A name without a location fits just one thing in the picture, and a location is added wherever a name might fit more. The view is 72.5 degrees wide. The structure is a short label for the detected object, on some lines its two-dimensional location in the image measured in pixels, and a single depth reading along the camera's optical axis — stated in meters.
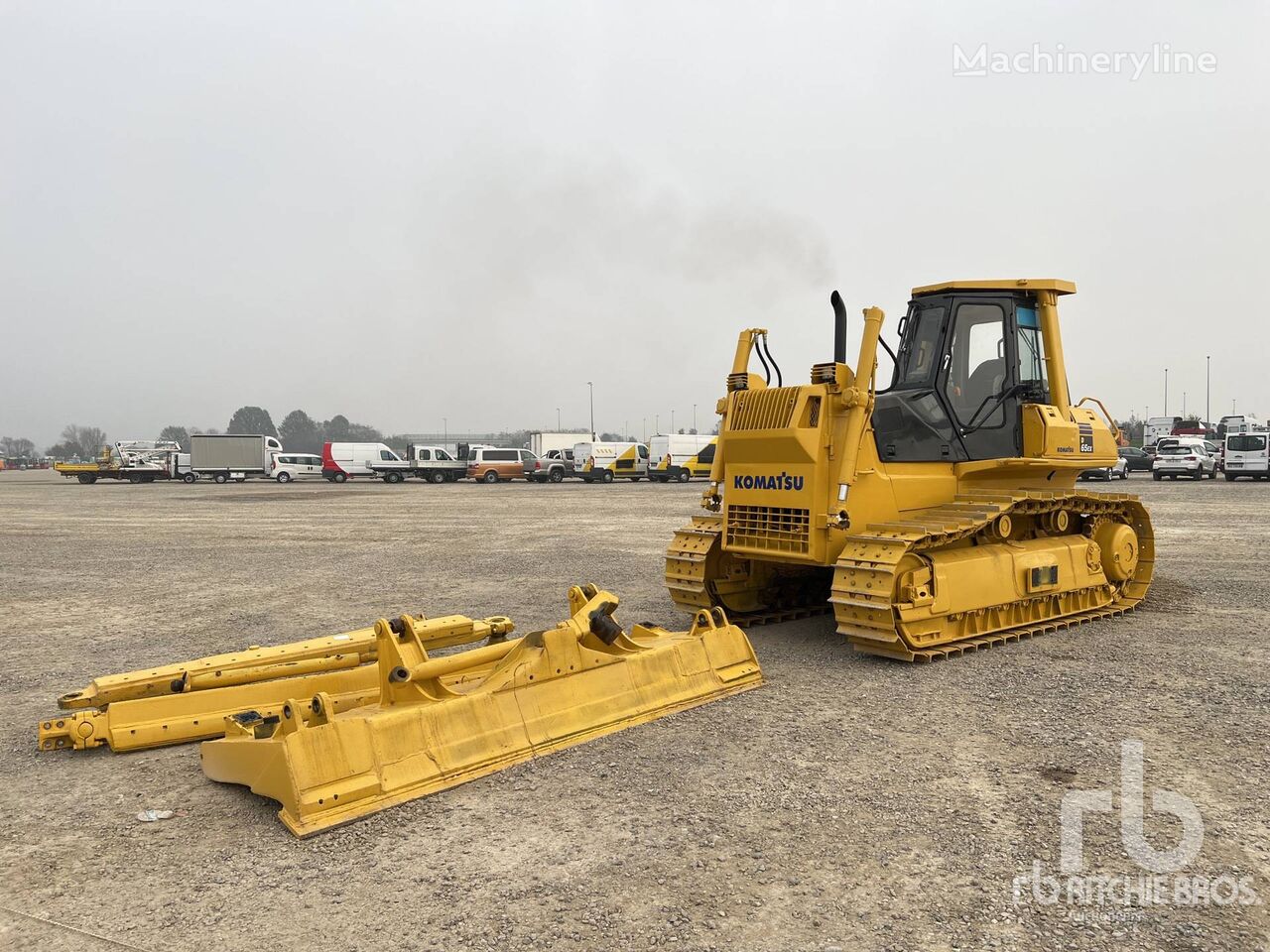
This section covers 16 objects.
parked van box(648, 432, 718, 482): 44.38
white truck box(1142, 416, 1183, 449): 62.19
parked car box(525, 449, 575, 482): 47.53
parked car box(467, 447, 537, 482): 47.69
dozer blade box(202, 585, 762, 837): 4.28
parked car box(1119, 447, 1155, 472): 46.94
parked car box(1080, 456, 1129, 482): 39.51
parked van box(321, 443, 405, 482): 51.56
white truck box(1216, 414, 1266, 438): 55.09
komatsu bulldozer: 7.28
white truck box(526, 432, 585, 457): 59.16
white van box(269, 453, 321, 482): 52.59
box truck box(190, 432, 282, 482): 51.25
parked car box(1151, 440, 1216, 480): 37.09
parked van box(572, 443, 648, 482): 46.34
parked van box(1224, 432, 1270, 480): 34.09
